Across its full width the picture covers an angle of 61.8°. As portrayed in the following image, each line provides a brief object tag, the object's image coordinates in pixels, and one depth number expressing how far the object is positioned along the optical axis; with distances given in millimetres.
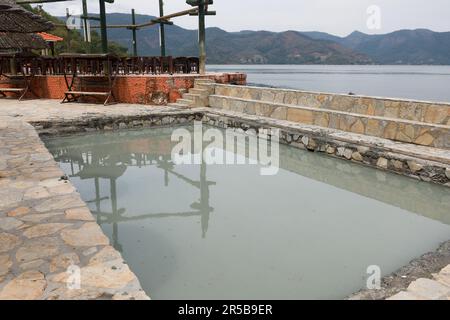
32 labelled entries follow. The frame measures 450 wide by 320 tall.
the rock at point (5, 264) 2496
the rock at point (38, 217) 3287
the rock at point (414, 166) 5449
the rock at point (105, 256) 2637
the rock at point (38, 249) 2689
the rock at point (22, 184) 4117
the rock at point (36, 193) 3818
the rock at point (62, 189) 3947
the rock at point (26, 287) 2217
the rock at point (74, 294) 2197
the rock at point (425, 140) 6059
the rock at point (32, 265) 2543
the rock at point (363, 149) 6266
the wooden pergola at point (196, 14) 11953
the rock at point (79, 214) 3309
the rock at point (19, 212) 3416
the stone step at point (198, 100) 11164
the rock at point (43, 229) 3027
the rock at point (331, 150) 6905
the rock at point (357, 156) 6400
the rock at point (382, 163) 5973
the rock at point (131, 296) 2197
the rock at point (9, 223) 3162
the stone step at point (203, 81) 11719
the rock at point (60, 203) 3533
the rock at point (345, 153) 6601
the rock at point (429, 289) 2475
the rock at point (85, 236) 2881
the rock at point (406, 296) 2458
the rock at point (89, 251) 2723
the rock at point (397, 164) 5735
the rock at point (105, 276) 2350
